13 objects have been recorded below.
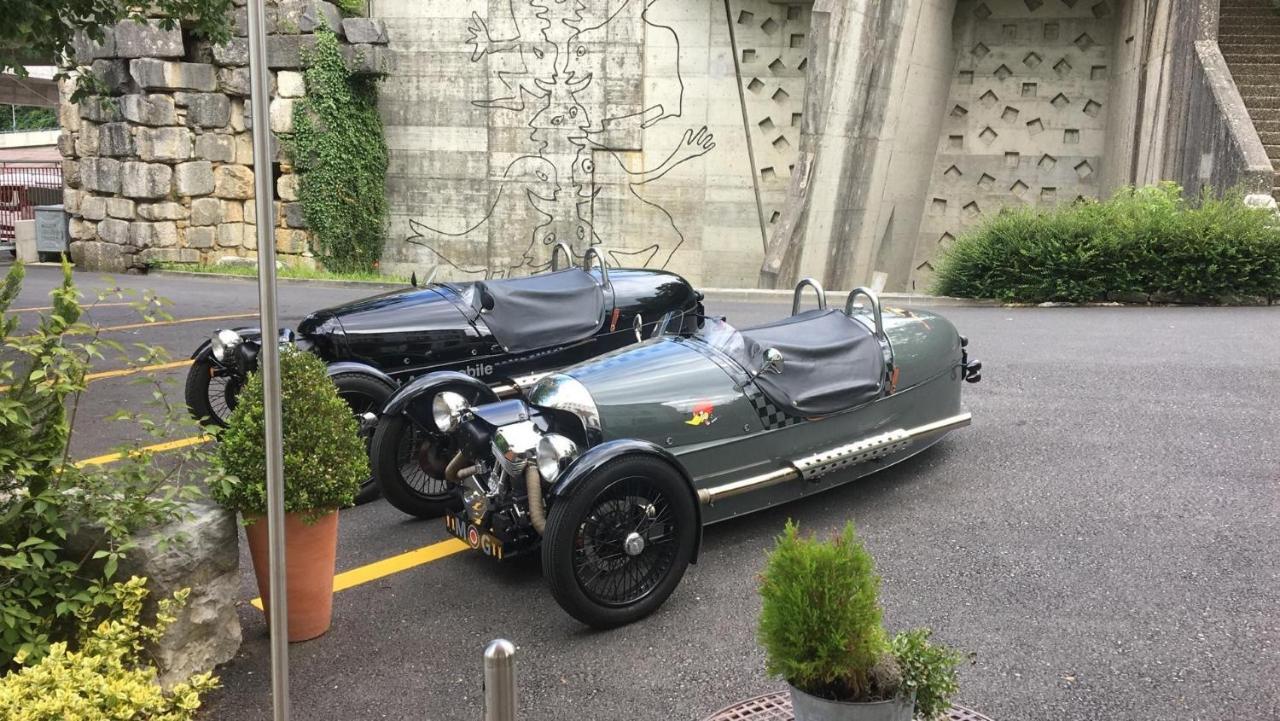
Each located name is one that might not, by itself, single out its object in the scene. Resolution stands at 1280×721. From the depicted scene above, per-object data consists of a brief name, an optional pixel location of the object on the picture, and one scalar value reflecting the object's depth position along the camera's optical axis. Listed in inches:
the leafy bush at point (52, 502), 118.0
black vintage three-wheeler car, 225.1
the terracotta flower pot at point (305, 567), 144.6
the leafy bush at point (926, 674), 108.7
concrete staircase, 575.8
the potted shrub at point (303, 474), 140.4
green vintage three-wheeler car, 152.7
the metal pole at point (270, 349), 87.2
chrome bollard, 85.6
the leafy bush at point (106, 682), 104.8
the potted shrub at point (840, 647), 105.8
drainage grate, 123.1
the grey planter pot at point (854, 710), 105.9
